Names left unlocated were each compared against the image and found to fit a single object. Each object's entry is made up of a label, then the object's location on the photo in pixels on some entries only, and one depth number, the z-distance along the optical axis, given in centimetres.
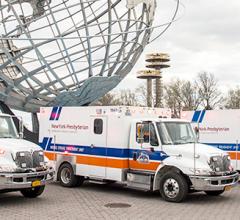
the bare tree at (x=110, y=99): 5625
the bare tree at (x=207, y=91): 5853
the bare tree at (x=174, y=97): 6041
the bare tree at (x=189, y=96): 5847
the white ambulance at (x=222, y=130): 1648
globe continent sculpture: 2347
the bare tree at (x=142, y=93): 6806
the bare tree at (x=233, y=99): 5818
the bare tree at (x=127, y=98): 6681
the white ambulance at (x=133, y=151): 1178
